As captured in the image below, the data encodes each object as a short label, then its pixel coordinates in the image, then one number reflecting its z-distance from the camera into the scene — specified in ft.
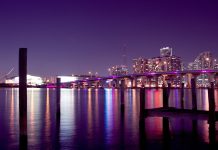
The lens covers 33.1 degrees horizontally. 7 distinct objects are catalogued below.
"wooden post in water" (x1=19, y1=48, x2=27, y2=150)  37.55
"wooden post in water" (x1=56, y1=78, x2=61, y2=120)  78.09
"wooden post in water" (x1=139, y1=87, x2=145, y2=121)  52.08
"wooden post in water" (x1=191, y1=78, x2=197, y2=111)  64.81
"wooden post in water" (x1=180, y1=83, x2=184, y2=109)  81.79
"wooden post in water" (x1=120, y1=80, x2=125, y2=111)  88.12
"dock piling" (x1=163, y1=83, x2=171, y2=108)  56.70
